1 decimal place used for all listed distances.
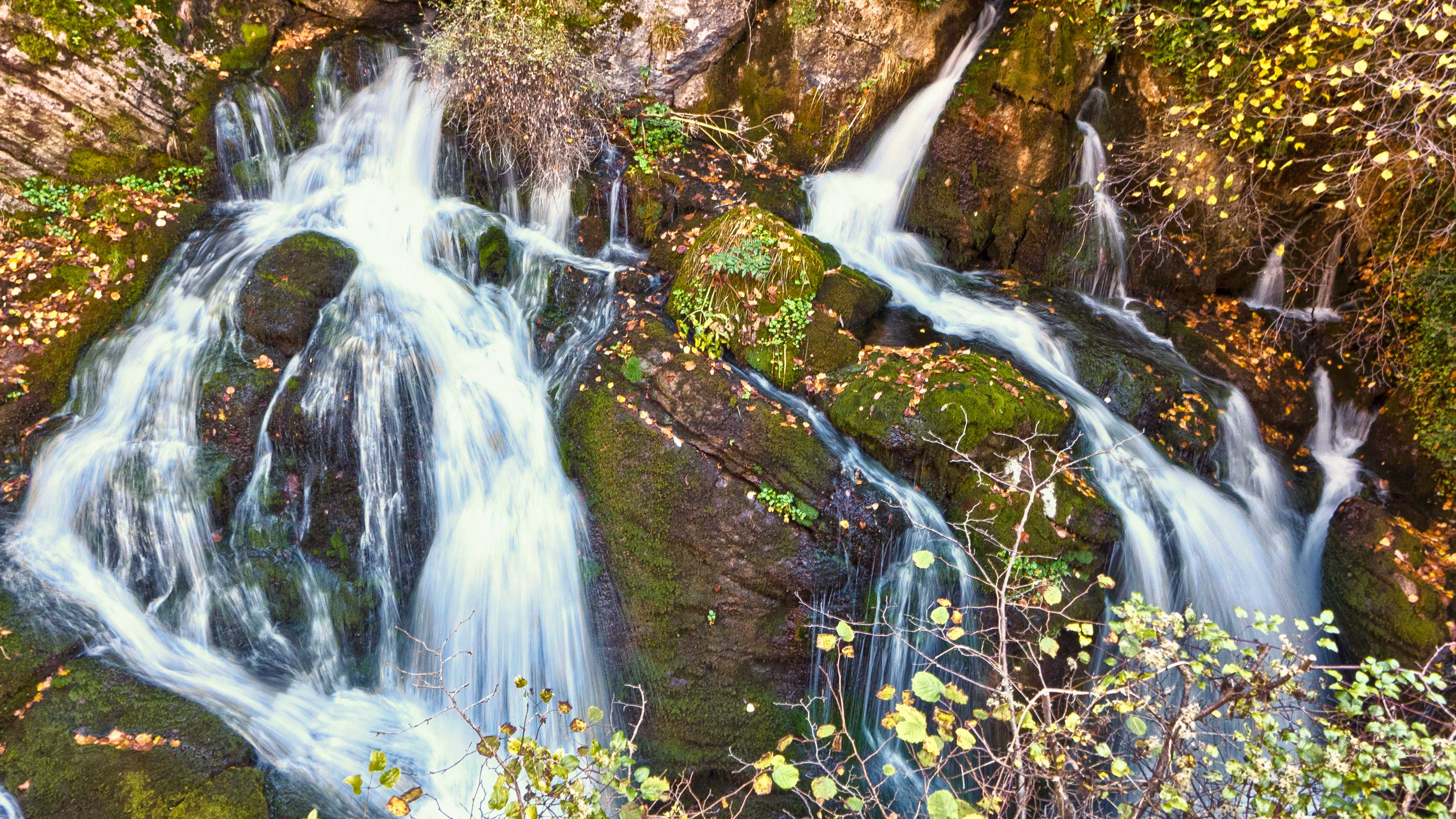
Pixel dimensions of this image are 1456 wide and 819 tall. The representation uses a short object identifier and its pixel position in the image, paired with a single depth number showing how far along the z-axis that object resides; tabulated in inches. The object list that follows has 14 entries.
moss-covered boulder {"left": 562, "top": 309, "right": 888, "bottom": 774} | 185.5
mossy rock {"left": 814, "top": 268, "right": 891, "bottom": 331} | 231.3
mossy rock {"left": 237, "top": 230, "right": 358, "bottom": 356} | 211.9
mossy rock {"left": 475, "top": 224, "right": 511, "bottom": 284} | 255.1
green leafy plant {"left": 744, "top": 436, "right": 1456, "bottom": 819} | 87.0
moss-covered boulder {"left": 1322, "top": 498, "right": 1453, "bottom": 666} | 194.4
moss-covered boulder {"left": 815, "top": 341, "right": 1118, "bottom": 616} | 186.9
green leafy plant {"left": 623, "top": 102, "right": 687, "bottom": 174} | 285.7
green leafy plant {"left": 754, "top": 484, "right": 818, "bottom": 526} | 188.2
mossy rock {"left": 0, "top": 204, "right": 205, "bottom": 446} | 201.6
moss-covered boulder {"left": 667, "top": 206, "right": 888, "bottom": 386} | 221.3
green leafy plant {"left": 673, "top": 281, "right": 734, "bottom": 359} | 219.9
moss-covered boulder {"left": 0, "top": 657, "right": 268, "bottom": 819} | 141.9
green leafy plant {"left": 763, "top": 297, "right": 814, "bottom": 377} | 220.8
